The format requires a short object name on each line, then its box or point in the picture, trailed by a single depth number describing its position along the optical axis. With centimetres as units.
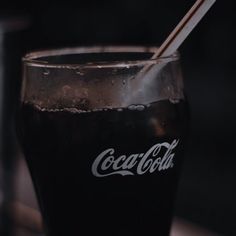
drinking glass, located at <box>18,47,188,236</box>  37
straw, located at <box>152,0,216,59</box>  37
